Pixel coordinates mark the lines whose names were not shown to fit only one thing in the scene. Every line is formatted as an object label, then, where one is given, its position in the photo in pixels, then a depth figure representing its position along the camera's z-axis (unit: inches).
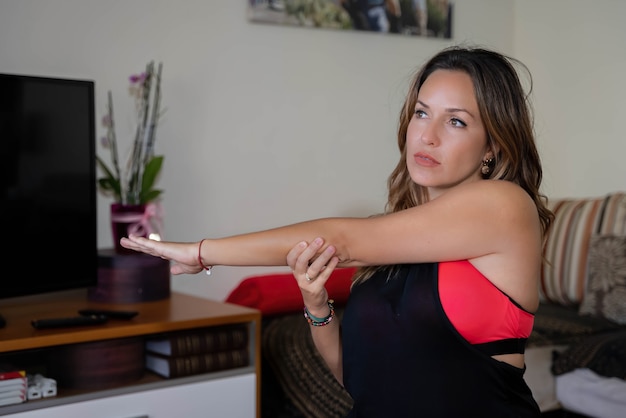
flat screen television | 92.0
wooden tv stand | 86.0
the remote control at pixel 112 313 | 94.5
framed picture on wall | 129.7
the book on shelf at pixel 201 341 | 95.3
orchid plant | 109.7
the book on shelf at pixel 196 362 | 95.0
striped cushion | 130.7
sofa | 105.4
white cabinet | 87.4
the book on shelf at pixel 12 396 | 83.5
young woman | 55.3
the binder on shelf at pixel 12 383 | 83.4
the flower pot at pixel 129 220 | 106.4
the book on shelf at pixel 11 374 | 83.5
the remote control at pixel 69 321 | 88.9
